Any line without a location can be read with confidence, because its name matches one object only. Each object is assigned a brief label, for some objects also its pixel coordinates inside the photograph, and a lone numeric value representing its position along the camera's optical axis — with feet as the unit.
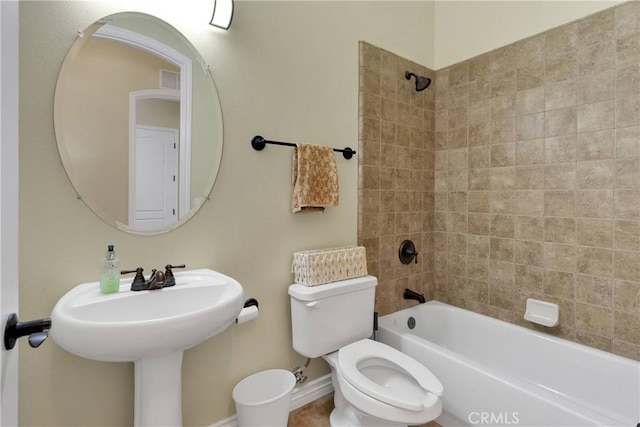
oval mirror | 3.88
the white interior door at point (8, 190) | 1.51
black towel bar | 5.18
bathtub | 4.17
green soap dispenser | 3.79
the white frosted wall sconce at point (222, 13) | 4.62
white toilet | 4.47
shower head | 6.99
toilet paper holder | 4.80
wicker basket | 5.44
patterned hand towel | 5.53
